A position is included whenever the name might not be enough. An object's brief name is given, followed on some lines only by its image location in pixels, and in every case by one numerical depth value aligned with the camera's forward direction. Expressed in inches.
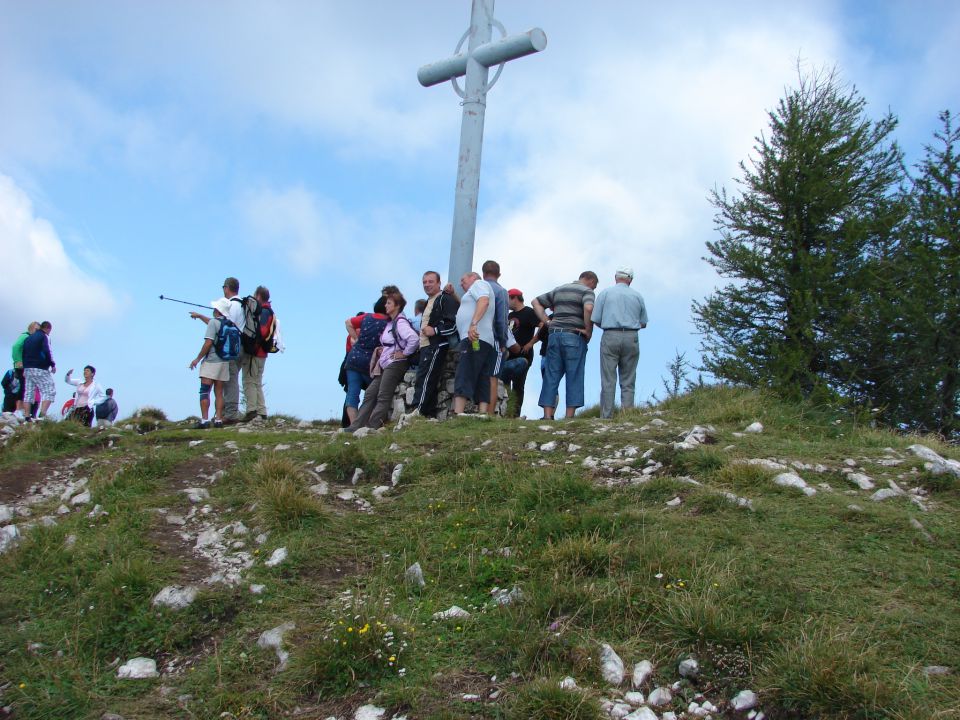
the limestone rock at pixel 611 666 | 171.2
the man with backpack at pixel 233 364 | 483.2
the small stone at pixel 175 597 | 219.9
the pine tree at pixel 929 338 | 591.2
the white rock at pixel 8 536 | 270.7
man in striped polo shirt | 455.5
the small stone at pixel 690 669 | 172.1
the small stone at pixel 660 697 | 166.2
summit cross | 505.4
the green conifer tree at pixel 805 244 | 588.7
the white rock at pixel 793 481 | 254.8
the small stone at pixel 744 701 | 161.9
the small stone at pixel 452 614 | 200.8
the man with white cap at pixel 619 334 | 446.0
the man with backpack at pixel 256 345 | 498.9
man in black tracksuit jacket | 447.2
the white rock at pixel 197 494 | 287.6
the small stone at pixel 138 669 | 198.7
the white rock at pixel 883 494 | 256.8
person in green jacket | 605.3
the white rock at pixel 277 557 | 235.7
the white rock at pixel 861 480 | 267.0
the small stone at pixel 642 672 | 171.0
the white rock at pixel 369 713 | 170.7
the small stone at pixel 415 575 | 218.8
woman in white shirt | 611.5
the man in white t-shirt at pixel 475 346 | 416.5
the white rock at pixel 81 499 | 299.0
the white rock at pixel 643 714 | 160.9
